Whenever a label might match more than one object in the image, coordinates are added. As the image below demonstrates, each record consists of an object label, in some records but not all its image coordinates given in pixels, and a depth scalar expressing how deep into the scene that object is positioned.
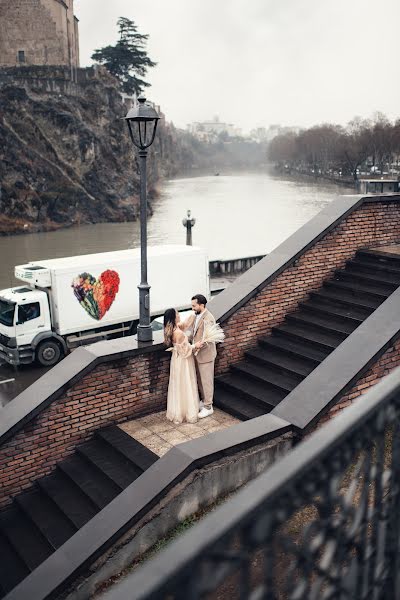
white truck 14.49
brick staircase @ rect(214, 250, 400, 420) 7.83
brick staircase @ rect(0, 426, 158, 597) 6.02
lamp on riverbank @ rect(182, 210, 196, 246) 21.39
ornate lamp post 7.82
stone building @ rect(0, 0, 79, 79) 67.19
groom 7.52
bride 7.38
